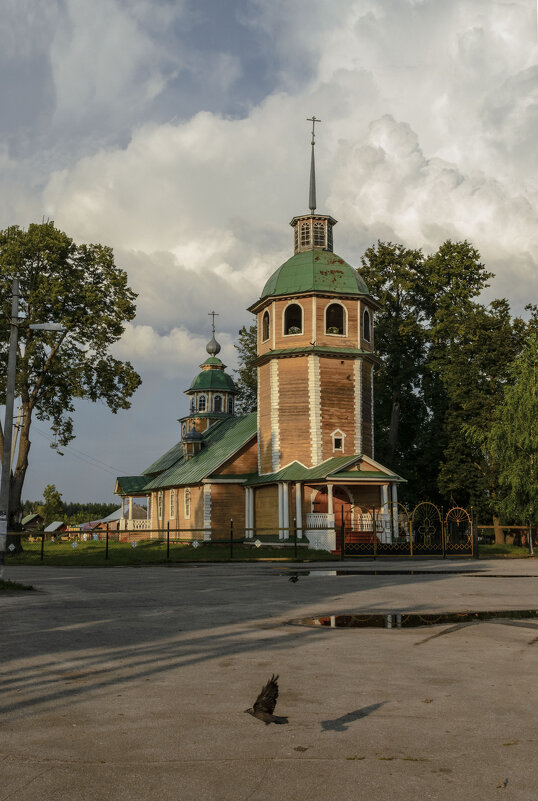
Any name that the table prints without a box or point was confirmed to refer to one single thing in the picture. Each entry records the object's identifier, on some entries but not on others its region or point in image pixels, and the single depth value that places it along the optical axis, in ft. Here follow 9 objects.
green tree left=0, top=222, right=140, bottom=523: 118.21
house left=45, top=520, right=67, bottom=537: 305.00
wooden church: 125.18
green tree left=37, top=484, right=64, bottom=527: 314.76
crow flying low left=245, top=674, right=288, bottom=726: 18.37
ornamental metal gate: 106.52
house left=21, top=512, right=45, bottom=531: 391.45
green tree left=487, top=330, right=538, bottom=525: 125.39
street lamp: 57.88
